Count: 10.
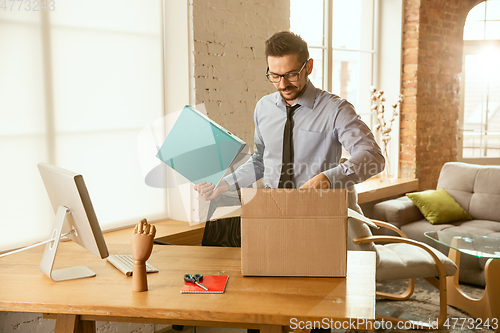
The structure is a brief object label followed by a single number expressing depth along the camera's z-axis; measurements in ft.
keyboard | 5.71
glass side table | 9.52
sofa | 12.93
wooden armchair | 9.48
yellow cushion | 13.32
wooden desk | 4.55
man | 6.63
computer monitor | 5.14
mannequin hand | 4.96
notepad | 5.02
